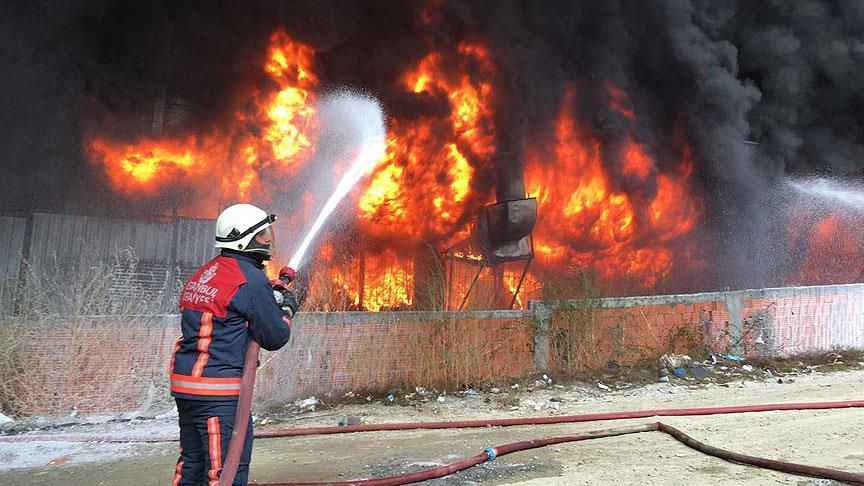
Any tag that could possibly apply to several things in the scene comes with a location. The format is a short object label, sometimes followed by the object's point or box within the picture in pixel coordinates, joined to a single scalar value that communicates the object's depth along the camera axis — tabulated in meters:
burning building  13.31
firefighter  2.83
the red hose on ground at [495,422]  5.45
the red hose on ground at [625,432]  3.73
